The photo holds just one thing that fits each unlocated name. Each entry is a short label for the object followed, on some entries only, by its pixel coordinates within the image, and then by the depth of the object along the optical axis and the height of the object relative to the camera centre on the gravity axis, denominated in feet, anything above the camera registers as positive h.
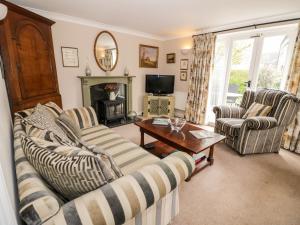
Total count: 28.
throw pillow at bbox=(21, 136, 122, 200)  2.31 -1.42
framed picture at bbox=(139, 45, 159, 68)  14.11 +1.78
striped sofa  1.99 -1.79
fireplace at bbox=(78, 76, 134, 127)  11.26 -1.77
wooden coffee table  6.00 -2.54
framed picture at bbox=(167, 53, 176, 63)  14.68 +1.76
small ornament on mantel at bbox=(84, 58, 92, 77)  10.99 +0.33
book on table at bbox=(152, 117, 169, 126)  8.28 -2.37
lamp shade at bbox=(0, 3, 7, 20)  4.27 +1.69
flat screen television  14.12 -0.68
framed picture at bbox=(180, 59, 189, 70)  13.78 +1.10
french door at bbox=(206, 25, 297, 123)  9.34 +1.00
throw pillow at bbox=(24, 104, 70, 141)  3.94 -1.20
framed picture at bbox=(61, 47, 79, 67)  10.06 +1.15
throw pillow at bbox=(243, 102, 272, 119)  8.59 -1.74
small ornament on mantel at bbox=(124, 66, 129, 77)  13.02 +0.37
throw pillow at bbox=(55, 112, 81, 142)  5.13 -1.70
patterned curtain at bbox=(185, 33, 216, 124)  11.83 +0.07
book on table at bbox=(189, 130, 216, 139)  6.81 -2.47
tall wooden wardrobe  6.60 +0.74
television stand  14.10 -2.58
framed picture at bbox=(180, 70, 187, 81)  14.09 +0.14
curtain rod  8.63 +3.19
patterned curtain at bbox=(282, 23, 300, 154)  8.43 -0.76
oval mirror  11.48 +1.80
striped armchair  7.76 -2.45
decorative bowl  7.54 -2.26
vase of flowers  12.27 -1.13
